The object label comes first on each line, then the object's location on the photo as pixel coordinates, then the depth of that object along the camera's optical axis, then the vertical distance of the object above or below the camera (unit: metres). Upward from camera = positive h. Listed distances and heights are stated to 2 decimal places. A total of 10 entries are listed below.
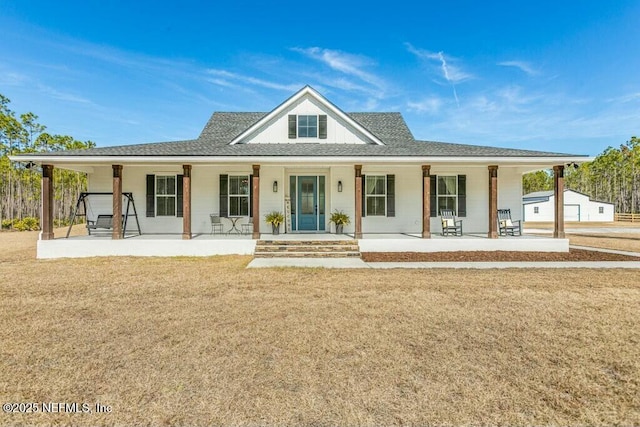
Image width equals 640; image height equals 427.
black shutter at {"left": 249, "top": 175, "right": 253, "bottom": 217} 12.38 +0.82
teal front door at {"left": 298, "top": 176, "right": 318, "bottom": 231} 12.73 +0.43
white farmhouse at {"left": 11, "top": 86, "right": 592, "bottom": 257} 10.52 +1.18
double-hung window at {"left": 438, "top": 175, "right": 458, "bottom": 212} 12.90 +0.83
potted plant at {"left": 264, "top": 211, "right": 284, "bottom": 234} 11.90 -0.24
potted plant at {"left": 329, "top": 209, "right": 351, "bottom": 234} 12.22 -0.25
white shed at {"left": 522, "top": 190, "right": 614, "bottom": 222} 38.16 +0.48
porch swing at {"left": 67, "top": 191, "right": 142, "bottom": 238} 11.32 -0.07
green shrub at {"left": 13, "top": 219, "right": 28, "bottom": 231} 21.27 -0.79
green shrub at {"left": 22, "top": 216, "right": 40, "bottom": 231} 21.38 -0.59
